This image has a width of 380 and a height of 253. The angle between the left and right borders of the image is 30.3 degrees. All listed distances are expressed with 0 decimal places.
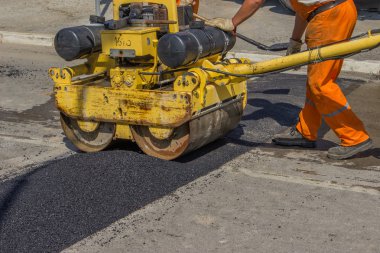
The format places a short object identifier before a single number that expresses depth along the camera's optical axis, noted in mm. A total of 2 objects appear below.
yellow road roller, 5070
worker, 5449
